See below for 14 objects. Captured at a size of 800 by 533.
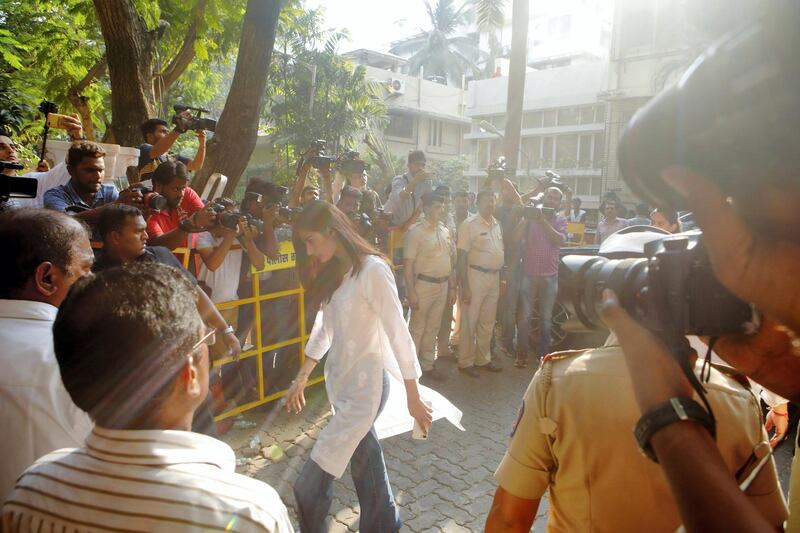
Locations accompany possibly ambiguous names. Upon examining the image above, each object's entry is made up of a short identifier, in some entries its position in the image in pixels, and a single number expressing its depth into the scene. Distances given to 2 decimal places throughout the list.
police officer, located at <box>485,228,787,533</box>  1.34
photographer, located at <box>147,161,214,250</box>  3.73
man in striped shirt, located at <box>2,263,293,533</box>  1.06
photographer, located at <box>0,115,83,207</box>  4.30
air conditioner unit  27.03
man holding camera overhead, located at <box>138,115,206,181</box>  4.87
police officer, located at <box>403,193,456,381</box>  5.67
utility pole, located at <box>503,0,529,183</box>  10.60
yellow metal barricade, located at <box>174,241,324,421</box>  4.39
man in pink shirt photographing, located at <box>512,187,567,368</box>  6.07
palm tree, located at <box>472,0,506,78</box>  16.61
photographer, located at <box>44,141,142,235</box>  3.65
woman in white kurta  2.67
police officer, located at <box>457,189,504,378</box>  5.87
